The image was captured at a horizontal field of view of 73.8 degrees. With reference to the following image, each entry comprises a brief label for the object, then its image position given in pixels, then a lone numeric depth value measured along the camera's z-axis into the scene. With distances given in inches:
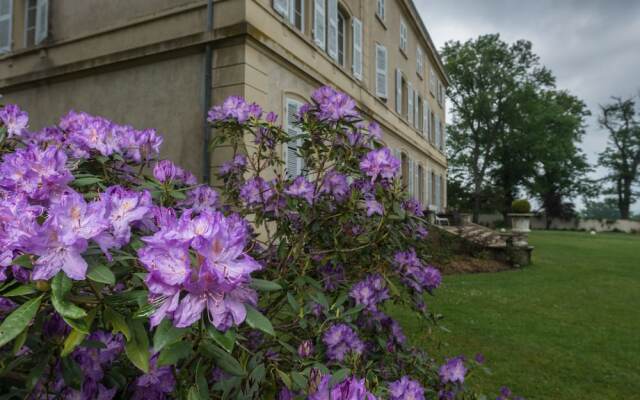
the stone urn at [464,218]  779.0
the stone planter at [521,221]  568.2
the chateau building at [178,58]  273.4
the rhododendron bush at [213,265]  29.5
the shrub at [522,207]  657.6
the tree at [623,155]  1697.8
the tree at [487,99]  1305.4
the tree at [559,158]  1304.1
